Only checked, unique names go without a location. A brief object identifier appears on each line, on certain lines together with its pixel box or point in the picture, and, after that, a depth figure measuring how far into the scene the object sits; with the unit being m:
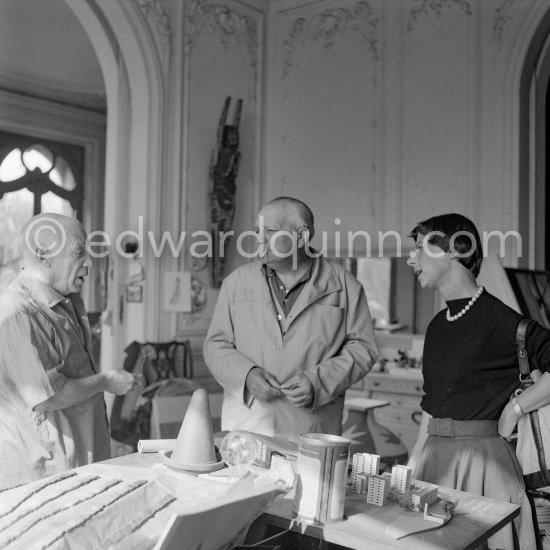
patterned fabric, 1.35
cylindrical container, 1.67
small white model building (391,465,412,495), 1.84
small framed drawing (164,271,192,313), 5.67
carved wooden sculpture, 5.95
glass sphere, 2.05
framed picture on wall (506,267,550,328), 3.97
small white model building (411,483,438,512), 1.76
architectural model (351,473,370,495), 1.86
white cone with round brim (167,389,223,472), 1.99
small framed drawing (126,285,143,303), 5.59
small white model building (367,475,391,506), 1.79
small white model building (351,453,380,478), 1.90
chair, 4.92
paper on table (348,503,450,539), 1.61
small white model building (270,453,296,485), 1.92
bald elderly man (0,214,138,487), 2.09
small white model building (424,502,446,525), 1.68
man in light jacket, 2.80
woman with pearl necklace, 2.24
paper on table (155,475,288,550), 1.26
